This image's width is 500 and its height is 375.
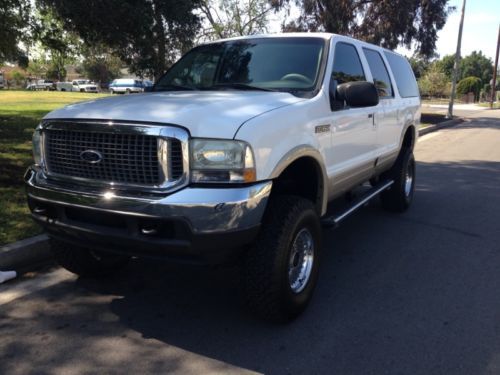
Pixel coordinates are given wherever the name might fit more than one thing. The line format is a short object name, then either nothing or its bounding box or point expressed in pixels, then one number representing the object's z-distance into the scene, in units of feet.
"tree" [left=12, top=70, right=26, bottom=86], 271.69
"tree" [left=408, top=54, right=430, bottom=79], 193.04
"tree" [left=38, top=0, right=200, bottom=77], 23.29
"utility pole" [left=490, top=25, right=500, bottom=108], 137.77
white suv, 9.75
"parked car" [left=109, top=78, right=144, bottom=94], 180.44
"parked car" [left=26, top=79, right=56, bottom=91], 235.95
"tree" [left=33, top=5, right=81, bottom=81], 32.94
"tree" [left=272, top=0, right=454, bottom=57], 70.95
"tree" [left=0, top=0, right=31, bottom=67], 26.91
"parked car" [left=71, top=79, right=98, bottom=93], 225.76
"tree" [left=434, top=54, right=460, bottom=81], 311.60
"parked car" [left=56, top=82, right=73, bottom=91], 231.91
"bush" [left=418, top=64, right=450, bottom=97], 193.26
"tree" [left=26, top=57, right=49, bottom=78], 275.22
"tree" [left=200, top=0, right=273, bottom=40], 73.88
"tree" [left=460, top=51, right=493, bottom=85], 341.00
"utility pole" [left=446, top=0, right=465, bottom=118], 79.20
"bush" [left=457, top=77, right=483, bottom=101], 191.01
